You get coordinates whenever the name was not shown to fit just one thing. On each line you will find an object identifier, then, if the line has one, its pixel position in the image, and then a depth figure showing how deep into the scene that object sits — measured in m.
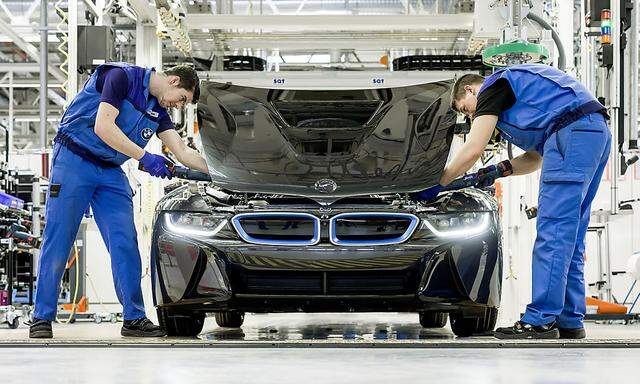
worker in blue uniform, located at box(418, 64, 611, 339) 4.17
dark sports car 4.00
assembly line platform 3.61
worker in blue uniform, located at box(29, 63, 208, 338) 4.66
